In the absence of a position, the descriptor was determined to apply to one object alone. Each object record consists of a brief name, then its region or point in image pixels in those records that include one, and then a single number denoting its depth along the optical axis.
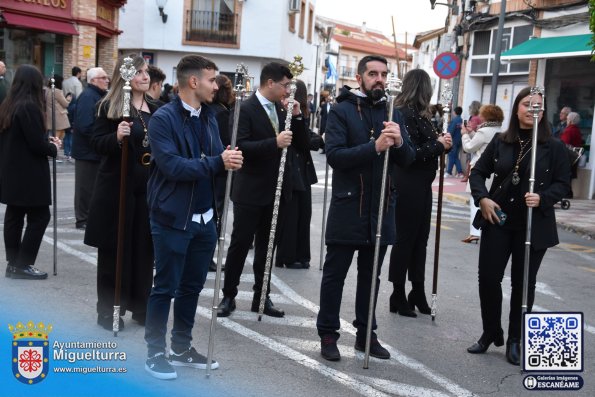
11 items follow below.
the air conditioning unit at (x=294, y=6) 38.56
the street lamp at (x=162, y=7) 36.78
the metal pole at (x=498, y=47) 20.34
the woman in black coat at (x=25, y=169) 7.28
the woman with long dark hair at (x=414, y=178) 6.81
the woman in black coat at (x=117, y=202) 6.01
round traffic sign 17.91
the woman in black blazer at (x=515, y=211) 5.84
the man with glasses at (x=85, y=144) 8.82
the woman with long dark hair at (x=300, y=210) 7.72
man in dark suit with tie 6.66
